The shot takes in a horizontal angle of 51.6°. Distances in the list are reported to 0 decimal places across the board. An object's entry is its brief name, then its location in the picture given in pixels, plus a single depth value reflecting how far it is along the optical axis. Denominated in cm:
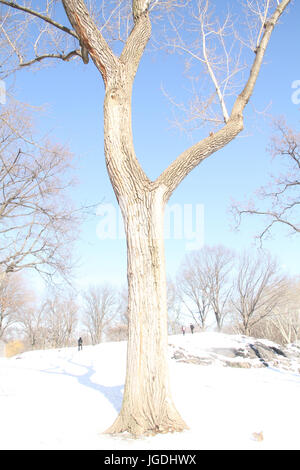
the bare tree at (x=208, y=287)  3450
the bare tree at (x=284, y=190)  1255
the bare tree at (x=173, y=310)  4397
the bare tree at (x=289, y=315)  2805
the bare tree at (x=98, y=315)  4678
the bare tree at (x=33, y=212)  1213
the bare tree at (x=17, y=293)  2882
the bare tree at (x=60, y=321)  4222
